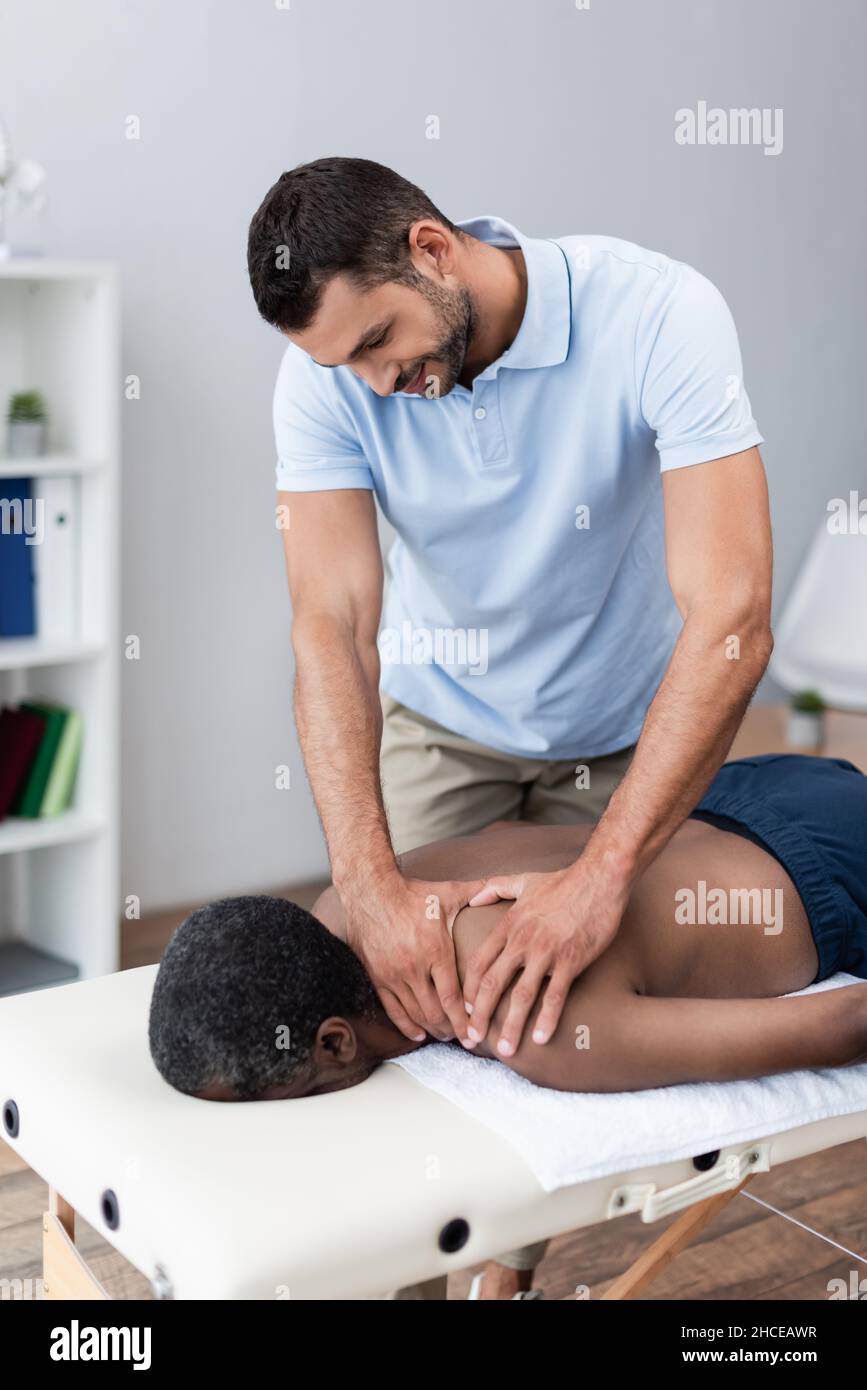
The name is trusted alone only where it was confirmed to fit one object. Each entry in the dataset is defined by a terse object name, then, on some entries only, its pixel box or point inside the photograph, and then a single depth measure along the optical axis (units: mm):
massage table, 1102
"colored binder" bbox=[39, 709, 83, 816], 2887
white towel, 1223
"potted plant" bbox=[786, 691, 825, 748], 3727
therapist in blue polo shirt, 1408
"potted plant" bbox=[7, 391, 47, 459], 2773
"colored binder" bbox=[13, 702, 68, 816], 2883
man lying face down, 1263
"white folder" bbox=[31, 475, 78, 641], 2803
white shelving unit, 2744
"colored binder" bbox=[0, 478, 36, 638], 2779
